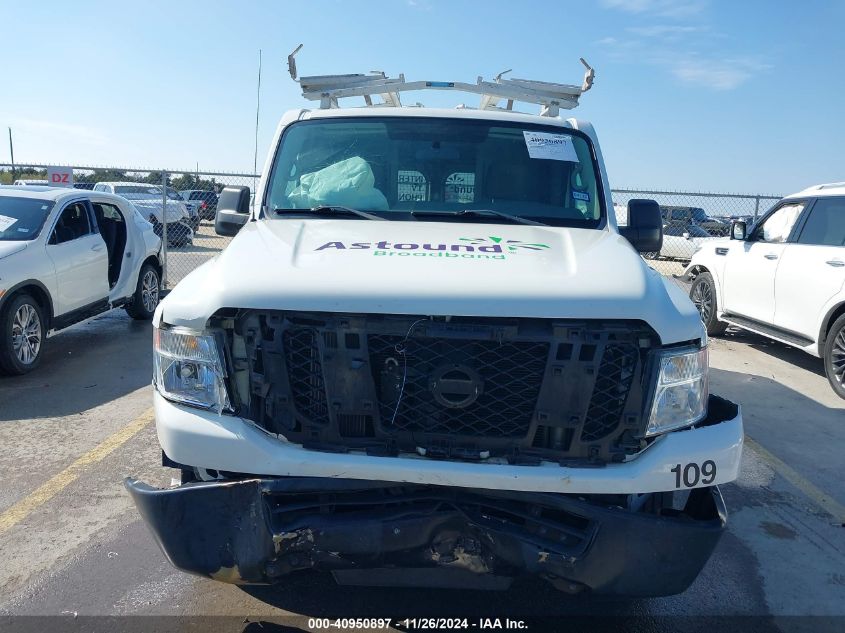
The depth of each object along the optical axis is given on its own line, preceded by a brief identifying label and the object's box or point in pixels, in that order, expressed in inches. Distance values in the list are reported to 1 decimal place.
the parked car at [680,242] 748.6
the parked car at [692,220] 673.1
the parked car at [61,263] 262.1
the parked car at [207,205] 745.0
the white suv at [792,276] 279.3
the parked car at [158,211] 652.1
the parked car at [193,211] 748.6
